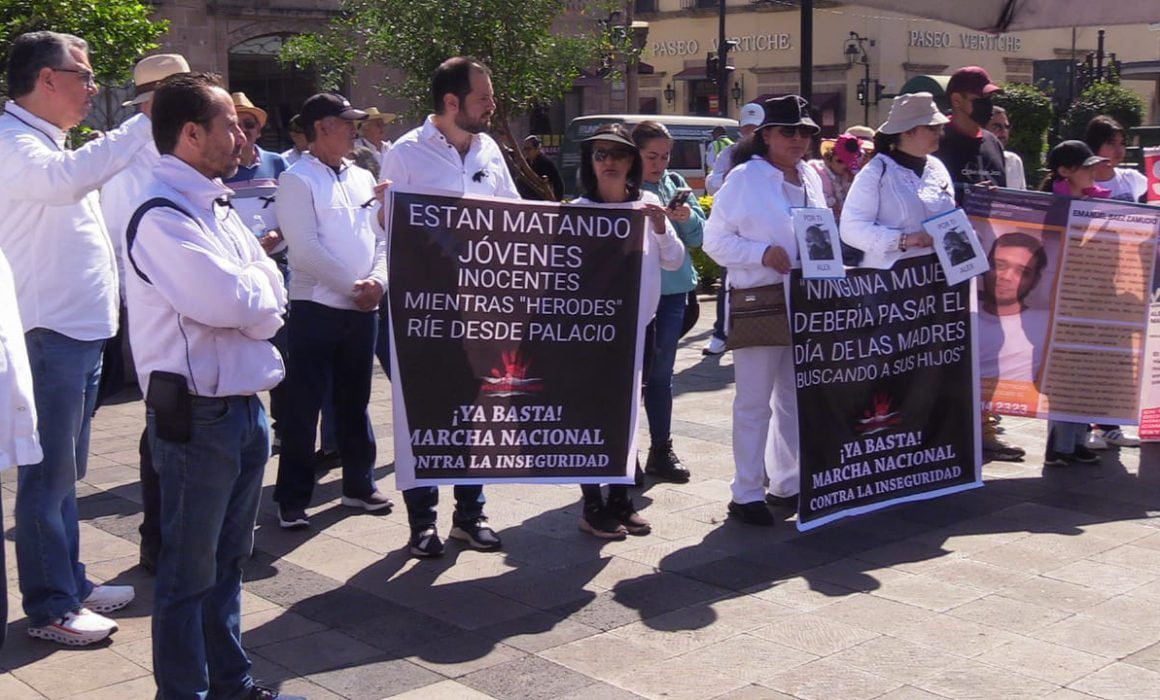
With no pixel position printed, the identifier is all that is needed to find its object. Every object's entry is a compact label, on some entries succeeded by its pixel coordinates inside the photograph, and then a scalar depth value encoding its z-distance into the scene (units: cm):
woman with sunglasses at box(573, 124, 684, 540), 576
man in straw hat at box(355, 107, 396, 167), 1066
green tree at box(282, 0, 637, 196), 1705
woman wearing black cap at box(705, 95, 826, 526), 590
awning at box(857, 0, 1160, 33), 562
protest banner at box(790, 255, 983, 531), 584
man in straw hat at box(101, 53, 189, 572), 539
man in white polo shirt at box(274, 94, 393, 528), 583
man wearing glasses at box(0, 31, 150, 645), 441
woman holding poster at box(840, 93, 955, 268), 625
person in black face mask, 717
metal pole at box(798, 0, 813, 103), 1272
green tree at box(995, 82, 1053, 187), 1699
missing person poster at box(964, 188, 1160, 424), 677
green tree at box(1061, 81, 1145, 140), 1995
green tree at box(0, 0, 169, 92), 872
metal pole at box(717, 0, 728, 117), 3147
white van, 2275
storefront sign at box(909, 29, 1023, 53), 3972
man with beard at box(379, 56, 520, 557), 563
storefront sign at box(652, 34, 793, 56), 4084
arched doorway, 2686
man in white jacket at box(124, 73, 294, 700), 355
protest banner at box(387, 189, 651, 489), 545
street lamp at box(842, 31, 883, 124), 3778
